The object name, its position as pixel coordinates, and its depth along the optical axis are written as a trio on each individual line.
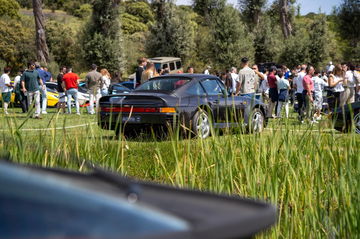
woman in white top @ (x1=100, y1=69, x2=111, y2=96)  21.38
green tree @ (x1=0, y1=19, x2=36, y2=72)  54.47
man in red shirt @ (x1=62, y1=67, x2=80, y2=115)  19.52
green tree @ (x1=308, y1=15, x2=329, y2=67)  47.06
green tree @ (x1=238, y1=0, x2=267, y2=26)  55.97
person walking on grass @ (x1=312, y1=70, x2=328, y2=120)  17.12
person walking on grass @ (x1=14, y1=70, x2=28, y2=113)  20.34
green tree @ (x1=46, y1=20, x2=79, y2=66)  59.47
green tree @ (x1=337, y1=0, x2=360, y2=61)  55.12
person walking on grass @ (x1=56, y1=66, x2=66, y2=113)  19.97
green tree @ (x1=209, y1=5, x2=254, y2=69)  45.56
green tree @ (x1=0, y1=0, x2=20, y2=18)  74.19
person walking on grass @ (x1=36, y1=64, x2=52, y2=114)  19.12
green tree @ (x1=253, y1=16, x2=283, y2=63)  51.41
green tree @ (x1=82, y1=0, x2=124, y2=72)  39.91
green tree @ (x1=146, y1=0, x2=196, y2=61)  47.22
